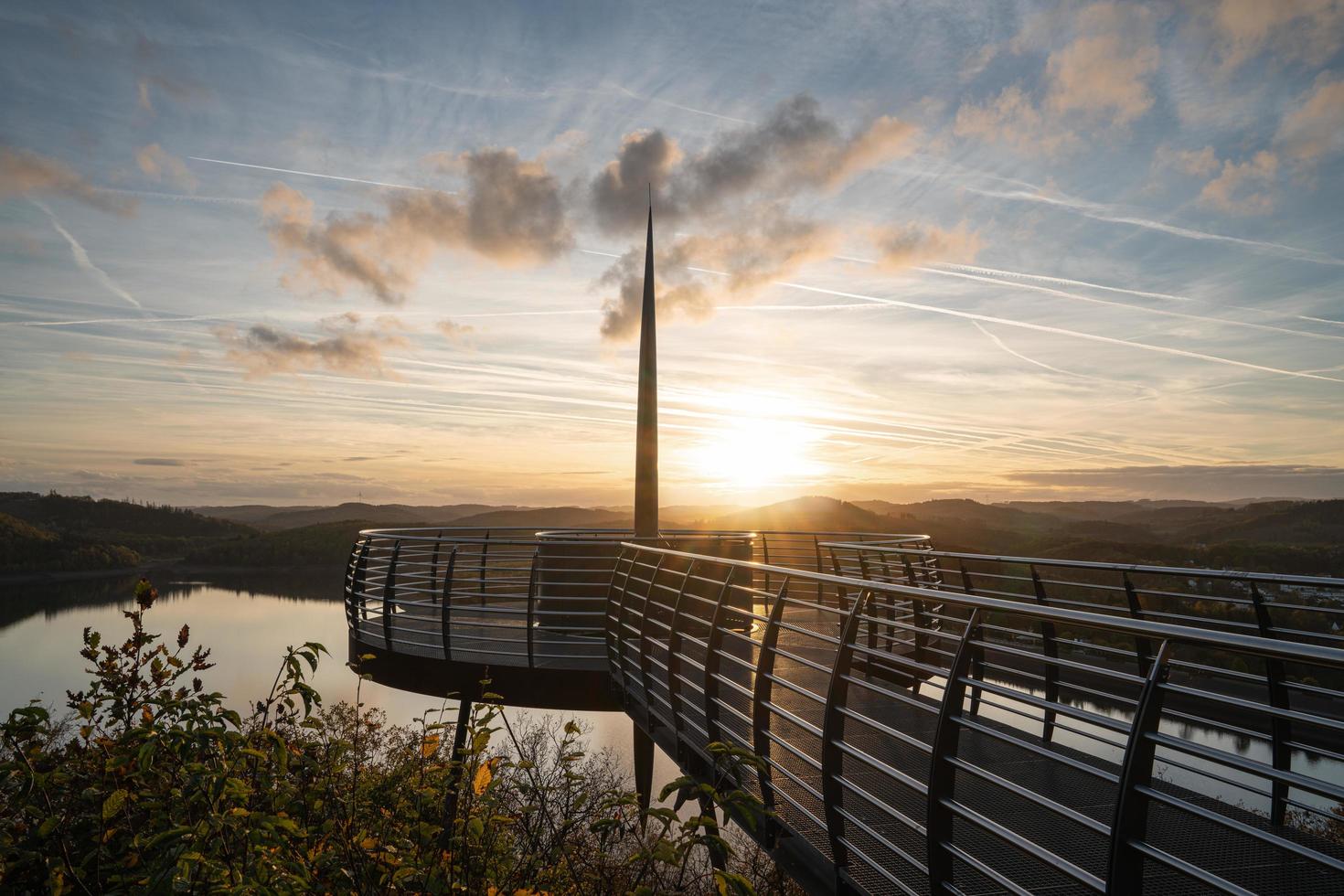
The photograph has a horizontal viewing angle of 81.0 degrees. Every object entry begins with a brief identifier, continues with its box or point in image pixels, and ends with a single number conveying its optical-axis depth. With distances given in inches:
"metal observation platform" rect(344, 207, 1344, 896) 82.9
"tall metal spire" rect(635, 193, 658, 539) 444.8
